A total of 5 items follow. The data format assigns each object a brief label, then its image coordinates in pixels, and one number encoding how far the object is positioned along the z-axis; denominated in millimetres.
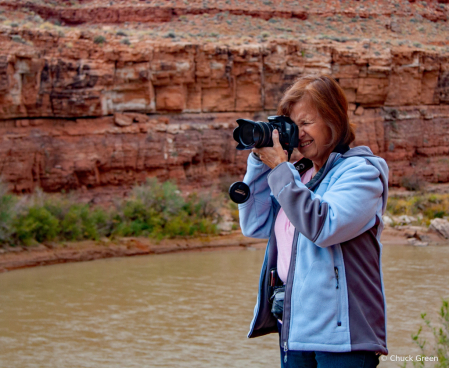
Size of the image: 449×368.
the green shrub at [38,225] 13195
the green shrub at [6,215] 12689
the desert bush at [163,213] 15164
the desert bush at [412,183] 21516
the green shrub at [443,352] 3830
